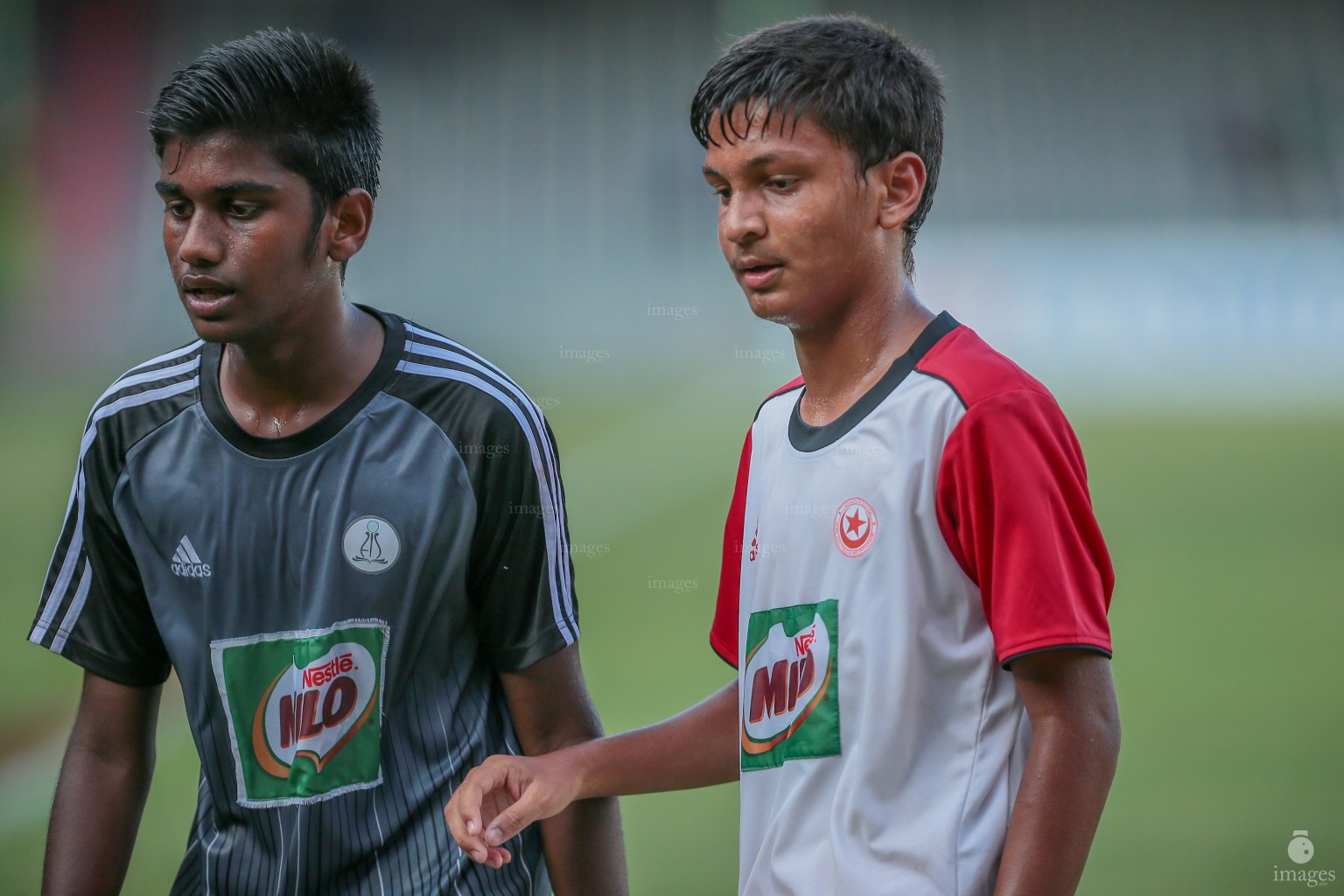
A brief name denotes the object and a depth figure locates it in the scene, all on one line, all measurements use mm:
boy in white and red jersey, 9675
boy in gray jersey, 9965
